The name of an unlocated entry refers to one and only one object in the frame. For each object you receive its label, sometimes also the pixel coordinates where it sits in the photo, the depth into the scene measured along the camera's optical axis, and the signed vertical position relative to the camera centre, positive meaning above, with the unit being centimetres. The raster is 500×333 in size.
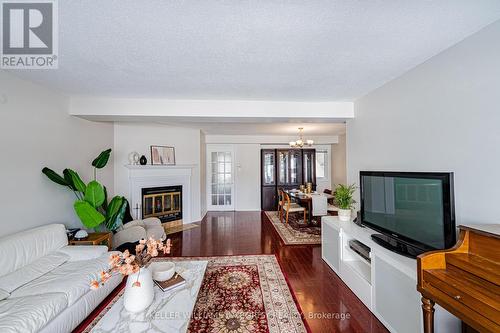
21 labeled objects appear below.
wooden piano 94 -62
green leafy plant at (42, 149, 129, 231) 253 -39
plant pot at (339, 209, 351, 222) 274 -65
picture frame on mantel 447 +33
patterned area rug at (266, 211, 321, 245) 372 -135
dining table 459 -77
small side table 261 -93
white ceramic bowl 179 -94
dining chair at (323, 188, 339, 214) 483 -99
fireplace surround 420 -29
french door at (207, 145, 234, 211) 640 -30
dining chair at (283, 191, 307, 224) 468 -94
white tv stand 147 -108
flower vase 144 -90
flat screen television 147 -38
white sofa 144 -100
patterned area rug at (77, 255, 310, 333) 177 -138
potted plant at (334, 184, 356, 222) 272 -47
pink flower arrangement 138 -67
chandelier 485 +62
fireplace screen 441 -77
